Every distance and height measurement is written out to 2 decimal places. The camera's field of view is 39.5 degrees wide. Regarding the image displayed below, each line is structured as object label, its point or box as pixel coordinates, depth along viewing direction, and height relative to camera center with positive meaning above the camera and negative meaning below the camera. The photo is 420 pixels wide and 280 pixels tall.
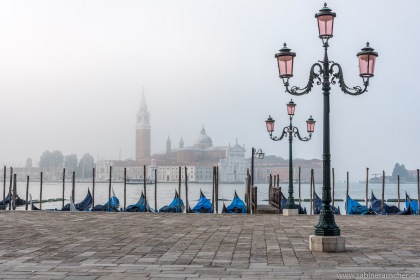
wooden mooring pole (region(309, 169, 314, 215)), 27.69 -0.83
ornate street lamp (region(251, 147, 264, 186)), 24.94 +0.93
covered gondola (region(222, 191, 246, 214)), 24.92 -1.36
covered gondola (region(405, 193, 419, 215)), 26.41 -1.33
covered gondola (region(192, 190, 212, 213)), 25.38 -1.38
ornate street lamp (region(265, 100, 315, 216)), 17.37 +1.34
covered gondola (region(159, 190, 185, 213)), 26.52 -1.45
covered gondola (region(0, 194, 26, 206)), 36.26 -1.74
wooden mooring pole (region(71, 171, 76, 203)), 27.51 -0.62
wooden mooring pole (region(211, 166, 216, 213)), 24.60 -0.23
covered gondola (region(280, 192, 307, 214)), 24.99 -1.34
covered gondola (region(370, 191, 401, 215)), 25.55 -1.45
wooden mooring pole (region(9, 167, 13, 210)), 28.52 -0.85
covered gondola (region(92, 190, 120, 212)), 26.67 -1.50
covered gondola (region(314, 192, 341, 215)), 27.00 -1.36
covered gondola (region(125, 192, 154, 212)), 24.98 -1.41
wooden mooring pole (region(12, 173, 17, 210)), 26.55 -0.98
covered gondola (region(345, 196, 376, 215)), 24.77 -1.45
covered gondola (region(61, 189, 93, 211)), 28.61 -1.50
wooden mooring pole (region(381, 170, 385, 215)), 24.47 -0.39
